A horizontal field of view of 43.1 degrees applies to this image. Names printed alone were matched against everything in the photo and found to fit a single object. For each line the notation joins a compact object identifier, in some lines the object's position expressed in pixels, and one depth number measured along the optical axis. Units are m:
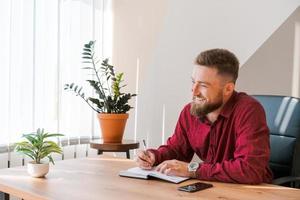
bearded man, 1.58
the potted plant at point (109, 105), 2.84
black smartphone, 1.43
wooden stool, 2.78
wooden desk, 1.35
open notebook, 1.58
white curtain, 2.62
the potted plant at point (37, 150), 1.60
